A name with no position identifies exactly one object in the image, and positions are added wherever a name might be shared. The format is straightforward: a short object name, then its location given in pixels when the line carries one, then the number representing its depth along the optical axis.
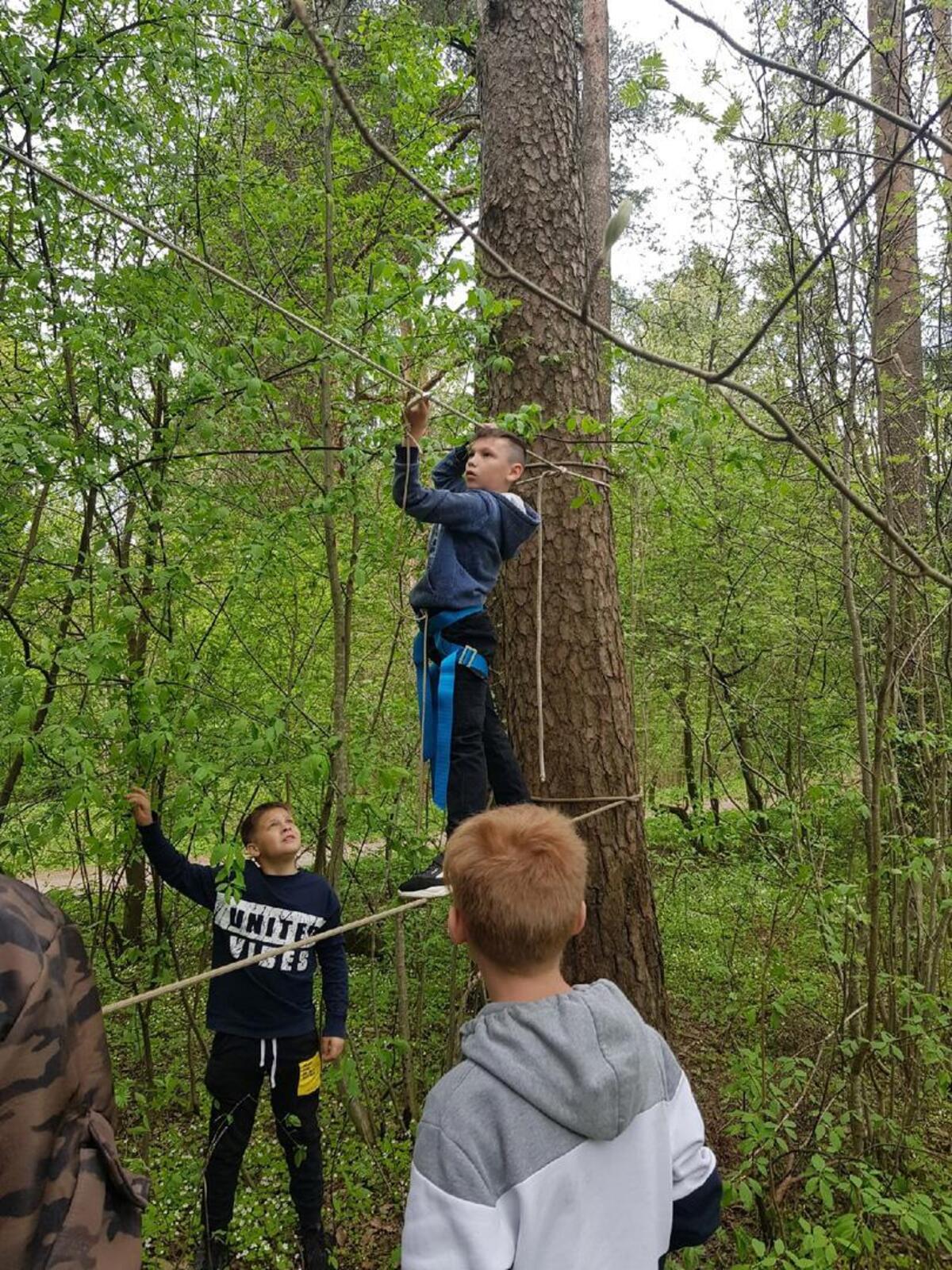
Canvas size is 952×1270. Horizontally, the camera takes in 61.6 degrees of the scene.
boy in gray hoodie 1.21
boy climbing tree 2.76
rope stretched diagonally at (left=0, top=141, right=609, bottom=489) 1.19
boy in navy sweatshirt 2.75
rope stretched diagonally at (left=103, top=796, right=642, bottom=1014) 1.51
